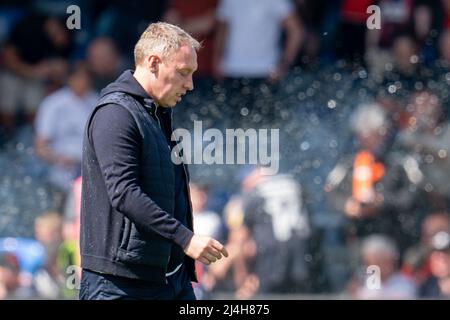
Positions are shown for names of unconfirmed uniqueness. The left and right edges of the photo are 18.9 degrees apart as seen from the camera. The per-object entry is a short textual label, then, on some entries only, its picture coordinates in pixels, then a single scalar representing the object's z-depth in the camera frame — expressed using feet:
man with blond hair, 16.93
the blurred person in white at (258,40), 34.60
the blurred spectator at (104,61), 34.83
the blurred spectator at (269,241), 33.06
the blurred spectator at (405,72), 34.32
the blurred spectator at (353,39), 34.58
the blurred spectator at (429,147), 33.81
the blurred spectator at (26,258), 33.40
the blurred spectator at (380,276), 32.53
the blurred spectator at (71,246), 33.14
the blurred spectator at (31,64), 35.22
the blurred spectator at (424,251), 32.78
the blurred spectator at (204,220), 32.63
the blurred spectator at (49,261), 33.47
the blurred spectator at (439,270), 32.27
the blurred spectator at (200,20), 34.86
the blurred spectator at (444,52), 34.24
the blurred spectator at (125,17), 35.09
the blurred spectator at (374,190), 33.60
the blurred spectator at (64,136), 34.32
